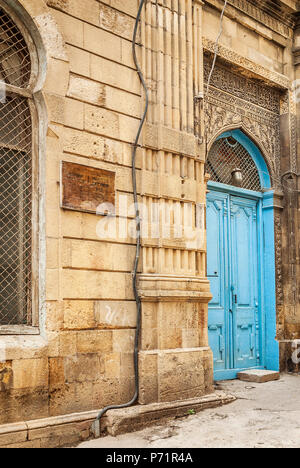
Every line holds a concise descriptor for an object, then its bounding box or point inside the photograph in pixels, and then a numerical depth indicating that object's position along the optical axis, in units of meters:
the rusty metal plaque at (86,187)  5.18
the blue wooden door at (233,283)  7.48
